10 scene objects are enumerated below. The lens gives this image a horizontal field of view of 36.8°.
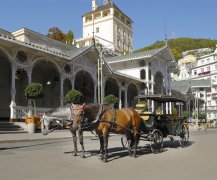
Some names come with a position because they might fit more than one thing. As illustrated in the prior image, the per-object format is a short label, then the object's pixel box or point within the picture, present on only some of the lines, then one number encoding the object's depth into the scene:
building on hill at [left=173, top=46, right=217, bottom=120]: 87.19
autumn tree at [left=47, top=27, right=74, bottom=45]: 79.94
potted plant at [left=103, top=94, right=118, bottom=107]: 33.04
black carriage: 12.66
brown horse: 10.34
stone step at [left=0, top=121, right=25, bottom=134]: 23.35
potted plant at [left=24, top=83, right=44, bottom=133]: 24.57
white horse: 10.36
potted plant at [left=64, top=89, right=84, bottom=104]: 28.66
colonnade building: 27.11
